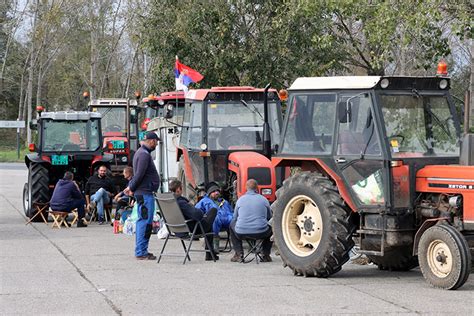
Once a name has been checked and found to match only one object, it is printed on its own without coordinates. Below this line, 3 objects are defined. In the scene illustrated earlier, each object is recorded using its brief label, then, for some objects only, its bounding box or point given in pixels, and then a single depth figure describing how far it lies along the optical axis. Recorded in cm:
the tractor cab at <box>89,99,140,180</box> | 2772
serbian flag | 2122
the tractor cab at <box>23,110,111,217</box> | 2075
